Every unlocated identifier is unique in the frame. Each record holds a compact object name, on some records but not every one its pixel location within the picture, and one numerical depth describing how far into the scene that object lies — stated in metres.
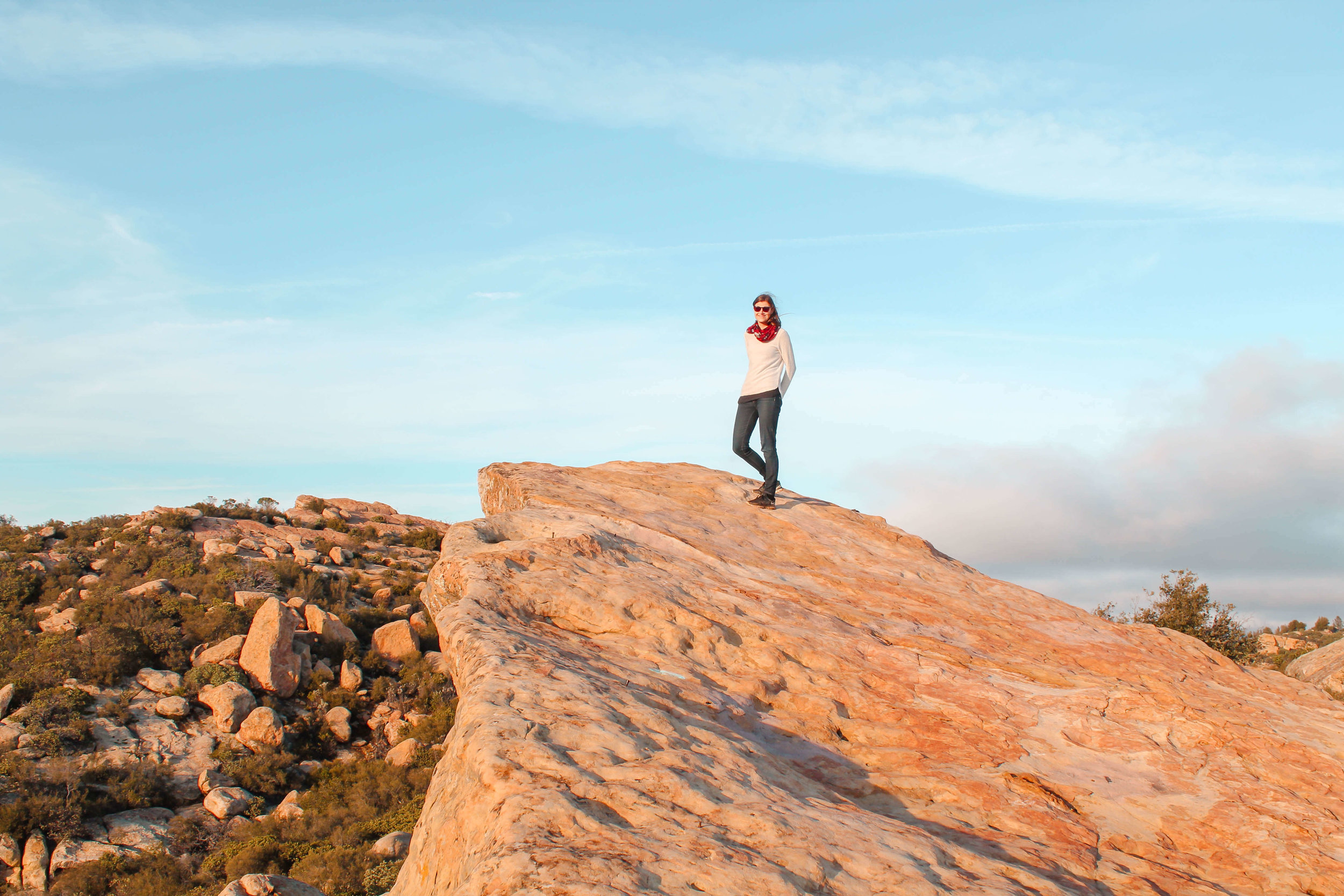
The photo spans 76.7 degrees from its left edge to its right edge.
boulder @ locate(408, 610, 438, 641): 21.55
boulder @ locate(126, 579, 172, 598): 21.11
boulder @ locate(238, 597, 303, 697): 18.27
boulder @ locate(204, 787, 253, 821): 15.00
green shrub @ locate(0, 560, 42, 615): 21.61
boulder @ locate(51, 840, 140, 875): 13.29
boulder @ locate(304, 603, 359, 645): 20.14
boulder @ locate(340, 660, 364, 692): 19.00
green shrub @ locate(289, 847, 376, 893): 12.48
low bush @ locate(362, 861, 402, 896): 12.46
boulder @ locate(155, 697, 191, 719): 17.09
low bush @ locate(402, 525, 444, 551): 30.03
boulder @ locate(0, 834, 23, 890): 13.08
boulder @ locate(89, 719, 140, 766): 15.55
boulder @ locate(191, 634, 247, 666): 18.59
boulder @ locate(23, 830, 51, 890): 12.91
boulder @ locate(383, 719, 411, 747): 17.89
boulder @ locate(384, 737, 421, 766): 17.14
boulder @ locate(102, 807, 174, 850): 13.90
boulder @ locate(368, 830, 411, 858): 13.42
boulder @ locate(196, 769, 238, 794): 15.46
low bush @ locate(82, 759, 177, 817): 14.51
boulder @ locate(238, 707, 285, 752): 16.88
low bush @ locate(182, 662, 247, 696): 17.83
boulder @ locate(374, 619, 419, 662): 20.67
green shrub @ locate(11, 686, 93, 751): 15.66
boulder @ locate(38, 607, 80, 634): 20.05
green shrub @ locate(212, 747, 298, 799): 15.99
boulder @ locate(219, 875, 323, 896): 10.64
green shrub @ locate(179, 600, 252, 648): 19.34
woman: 11.49
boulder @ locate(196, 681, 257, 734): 17.09
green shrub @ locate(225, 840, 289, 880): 13.09
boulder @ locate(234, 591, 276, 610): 20.75
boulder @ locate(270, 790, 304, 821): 15.03
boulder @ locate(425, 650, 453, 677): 20.08
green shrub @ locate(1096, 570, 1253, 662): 21.11
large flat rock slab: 3.93
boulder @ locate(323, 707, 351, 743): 17.83
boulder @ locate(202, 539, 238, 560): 24.69
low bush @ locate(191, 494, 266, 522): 29.19
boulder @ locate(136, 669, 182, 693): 17.69
